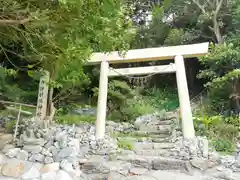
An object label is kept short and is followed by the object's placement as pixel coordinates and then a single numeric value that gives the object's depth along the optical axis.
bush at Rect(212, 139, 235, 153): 4.98
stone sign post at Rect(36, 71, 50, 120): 4.61
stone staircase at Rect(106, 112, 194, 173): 4.25
